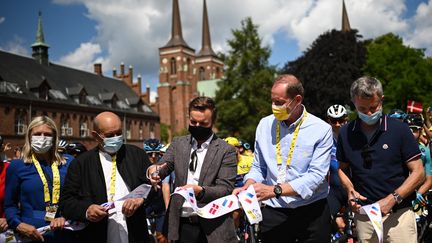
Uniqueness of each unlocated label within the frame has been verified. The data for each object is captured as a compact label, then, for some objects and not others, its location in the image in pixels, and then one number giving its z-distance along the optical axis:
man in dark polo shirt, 4.04
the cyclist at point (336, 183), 6.26
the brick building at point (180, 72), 98.69
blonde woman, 4.57
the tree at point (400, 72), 38.03
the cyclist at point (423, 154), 4.97
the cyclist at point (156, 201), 6.12
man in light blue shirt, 4.05
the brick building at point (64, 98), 49.75
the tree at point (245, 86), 47.38
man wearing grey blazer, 4.39
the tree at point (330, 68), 38.50
